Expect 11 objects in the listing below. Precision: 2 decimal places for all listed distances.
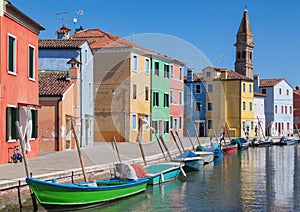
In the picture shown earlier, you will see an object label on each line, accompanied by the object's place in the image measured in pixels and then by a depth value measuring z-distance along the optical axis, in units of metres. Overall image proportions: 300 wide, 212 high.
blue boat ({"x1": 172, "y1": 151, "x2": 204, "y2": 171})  22.96
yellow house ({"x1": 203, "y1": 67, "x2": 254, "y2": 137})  54.22
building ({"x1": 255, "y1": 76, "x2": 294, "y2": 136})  63.53
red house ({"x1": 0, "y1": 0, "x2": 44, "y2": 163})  17.64
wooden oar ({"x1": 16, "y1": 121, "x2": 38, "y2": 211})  12.61
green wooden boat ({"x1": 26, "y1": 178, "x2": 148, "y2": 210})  12.45
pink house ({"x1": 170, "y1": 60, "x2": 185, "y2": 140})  44.62
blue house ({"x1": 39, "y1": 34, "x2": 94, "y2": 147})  28.55
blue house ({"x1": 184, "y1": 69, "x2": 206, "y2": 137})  53.70
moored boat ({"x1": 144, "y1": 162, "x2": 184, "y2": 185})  18.22
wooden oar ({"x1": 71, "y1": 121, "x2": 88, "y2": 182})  14.64
